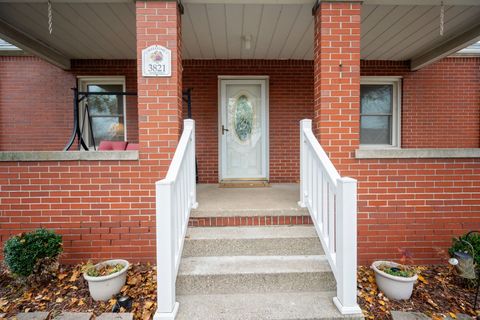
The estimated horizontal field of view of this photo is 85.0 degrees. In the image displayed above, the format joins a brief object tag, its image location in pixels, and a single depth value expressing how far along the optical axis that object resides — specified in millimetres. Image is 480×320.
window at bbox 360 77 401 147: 5344
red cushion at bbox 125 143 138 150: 3755
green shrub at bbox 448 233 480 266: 2535
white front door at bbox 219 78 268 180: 5055
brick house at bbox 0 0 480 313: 2811
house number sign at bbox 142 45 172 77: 2820
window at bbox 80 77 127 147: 5086
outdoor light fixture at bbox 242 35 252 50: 4000
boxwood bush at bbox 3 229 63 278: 2375
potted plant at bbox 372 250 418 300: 2381
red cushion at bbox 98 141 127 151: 3941
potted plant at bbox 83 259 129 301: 2350
